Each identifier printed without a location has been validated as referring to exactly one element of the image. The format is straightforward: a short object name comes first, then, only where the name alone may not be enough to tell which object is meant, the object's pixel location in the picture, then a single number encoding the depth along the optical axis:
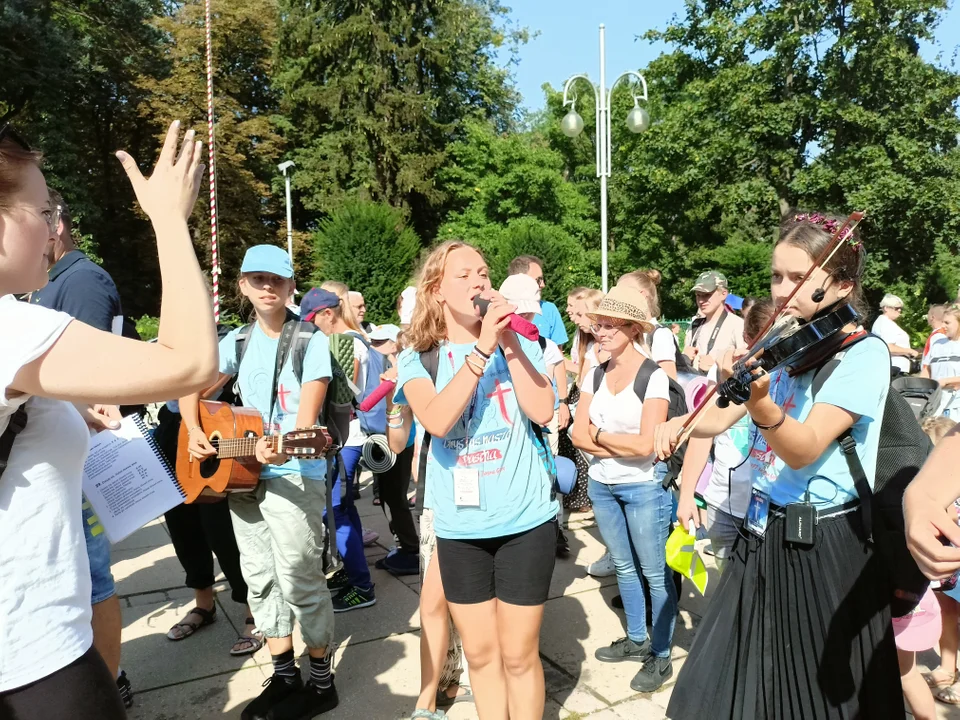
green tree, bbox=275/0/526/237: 31.05
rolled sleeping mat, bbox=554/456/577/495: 3.83
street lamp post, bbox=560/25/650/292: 12.81
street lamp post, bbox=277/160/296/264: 26.06
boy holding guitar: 3.39
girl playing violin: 2.08
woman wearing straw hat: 3.70
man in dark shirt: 3.12
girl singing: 2.67
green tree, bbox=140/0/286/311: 26.80
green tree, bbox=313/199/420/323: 25.19
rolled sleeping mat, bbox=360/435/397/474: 3.93
